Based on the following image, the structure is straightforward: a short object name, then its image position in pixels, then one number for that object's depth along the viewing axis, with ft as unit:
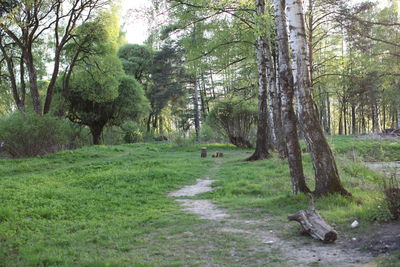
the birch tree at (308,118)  21.49
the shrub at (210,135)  84.53
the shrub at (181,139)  85.56
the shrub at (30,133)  51.08
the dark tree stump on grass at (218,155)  61.22
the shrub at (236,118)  76.89
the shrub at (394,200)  16.14
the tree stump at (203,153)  60.74
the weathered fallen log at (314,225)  14.80
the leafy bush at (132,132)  98.16
